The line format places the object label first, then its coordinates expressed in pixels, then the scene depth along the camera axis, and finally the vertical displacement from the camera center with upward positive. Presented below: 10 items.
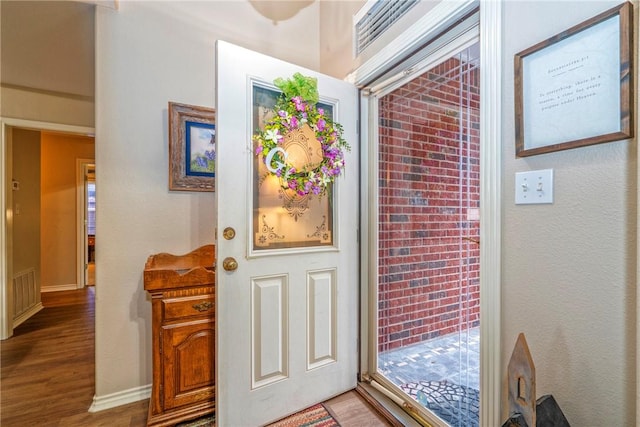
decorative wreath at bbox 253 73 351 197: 1.55 +0.44
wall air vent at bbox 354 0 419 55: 1.58 +1.18
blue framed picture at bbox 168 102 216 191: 1.91 +0.46
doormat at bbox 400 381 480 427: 1.52 -1.09
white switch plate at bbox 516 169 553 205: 0.94 +0.09
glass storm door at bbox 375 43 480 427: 1.75 -0.20
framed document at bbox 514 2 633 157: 0.78 +0.39
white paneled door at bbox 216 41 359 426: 1.45 -0.30
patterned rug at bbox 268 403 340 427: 1.56 -1.15
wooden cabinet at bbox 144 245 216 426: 1.53 -0.72
